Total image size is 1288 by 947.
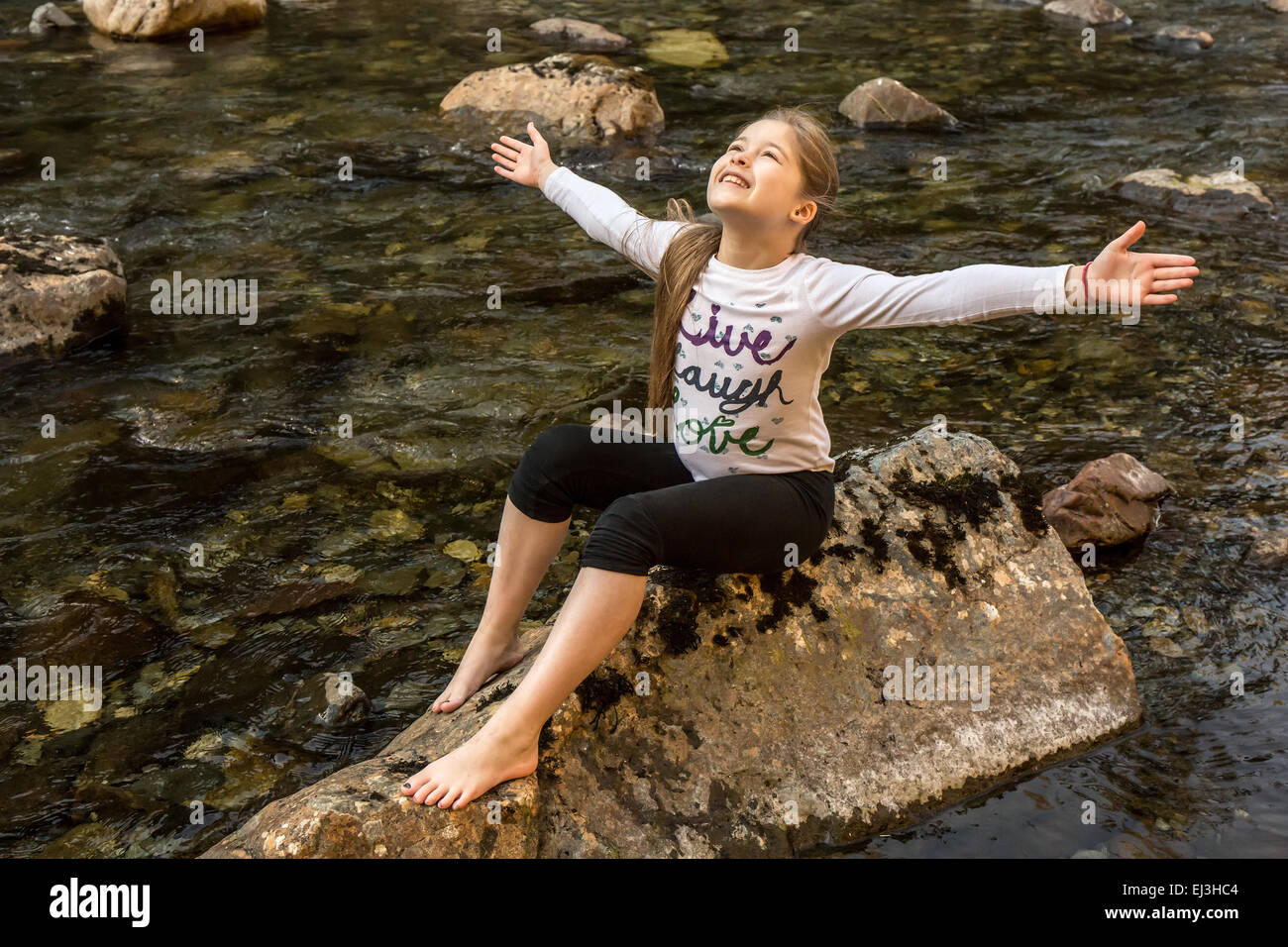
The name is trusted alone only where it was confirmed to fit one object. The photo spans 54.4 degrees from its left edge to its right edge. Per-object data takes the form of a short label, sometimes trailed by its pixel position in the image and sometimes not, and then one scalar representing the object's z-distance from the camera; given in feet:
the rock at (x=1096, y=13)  43.98
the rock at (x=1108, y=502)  15.34
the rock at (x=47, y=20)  41.39
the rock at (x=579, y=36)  40.93
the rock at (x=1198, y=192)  27.14
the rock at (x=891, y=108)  32.89
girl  9.98
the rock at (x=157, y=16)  40.11
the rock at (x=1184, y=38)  40.16
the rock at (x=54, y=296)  20.52
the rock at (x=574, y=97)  31.99
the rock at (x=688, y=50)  39.24
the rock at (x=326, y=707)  12.59
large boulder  10.00
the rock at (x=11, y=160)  28.94
